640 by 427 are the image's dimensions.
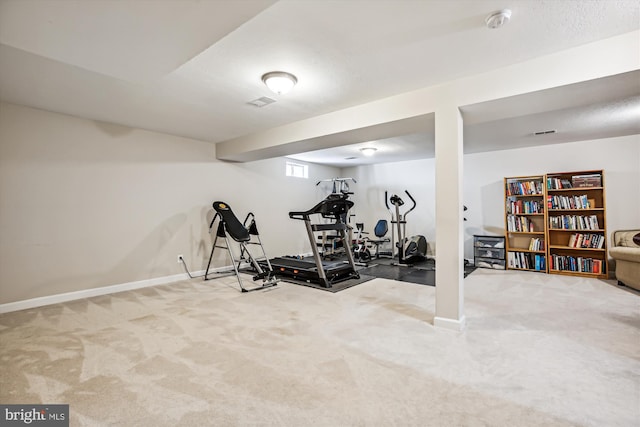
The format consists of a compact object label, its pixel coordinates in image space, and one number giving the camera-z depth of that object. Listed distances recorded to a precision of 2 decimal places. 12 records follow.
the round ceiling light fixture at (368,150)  5.93
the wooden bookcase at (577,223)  5.00
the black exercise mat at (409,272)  4.82
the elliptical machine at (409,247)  6.11
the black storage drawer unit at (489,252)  5.71
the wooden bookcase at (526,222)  5.50
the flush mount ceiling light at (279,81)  2.76
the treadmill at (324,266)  4.48
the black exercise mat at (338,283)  4.27
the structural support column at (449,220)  2.81
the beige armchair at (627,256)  3.95
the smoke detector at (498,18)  1.93
